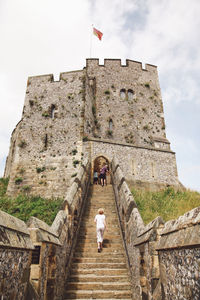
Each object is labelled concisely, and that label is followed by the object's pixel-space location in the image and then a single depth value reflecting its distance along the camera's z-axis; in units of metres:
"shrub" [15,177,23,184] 15.17
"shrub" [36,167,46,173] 15.28
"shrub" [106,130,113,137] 20.30
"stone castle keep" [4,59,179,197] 15.16
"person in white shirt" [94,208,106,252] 7.05
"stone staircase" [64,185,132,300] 5.76
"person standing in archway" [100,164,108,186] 12.71
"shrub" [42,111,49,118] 17.00
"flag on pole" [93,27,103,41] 22.77
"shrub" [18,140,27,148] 16.30
